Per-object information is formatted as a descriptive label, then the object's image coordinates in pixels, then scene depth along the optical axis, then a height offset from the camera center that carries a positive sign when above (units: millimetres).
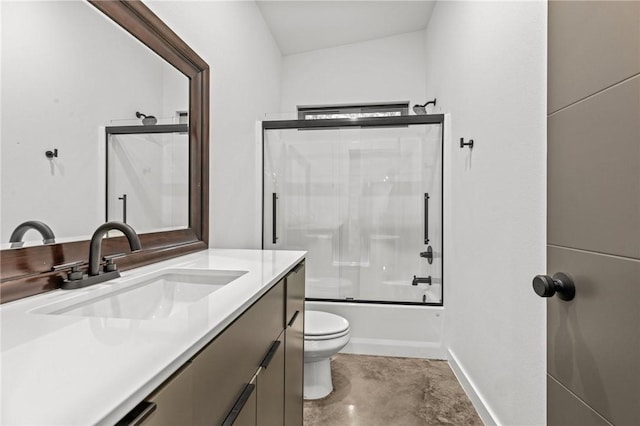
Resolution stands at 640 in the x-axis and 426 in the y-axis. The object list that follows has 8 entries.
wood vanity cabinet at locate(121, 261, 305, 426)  541 -360
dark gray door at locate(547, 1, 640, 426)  716 +15
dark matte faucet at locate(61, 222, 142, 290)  903 -151
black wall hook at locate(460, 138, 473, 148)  1988 +414
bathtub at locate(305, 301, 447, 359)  2523 -892
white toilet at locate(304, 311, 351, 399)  1867 -759
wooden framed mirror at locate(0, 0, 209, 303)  824 -36
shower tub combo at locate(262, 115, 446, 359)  2652 -4
